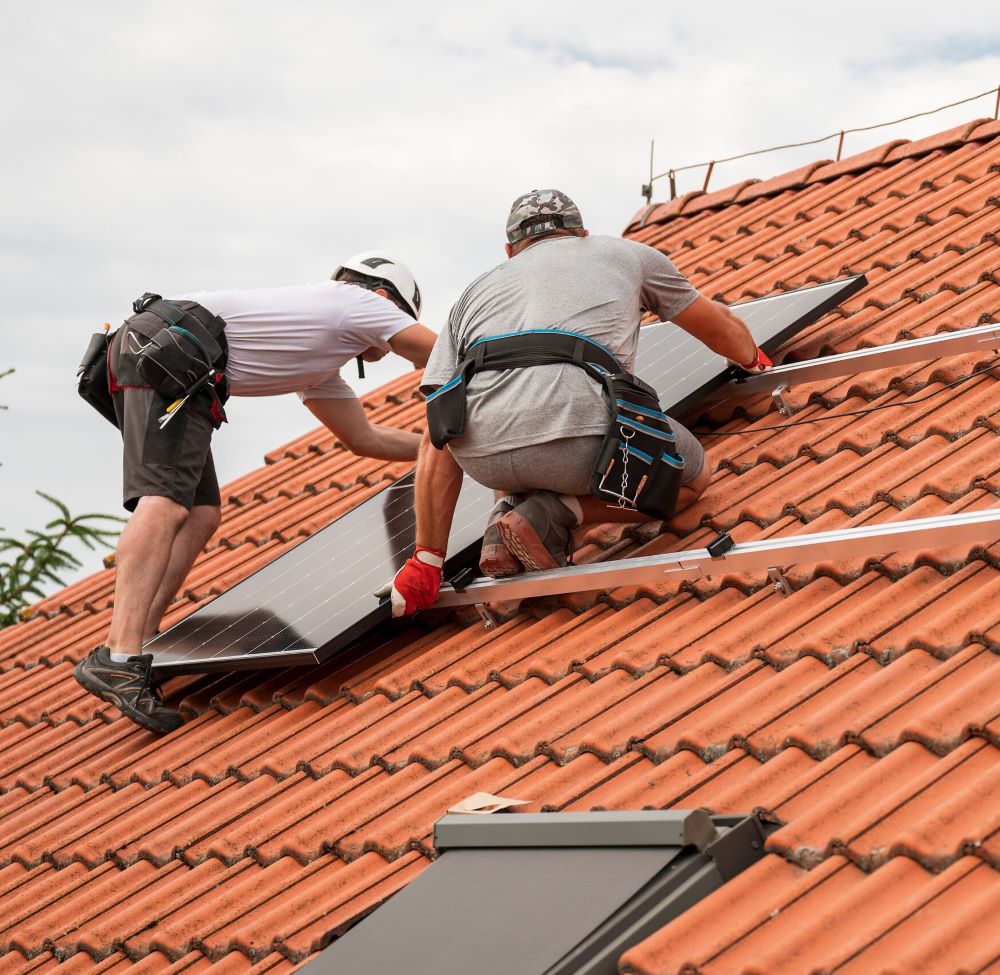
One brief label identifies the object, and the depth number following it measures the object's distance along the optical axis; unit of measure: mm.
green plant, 10078
